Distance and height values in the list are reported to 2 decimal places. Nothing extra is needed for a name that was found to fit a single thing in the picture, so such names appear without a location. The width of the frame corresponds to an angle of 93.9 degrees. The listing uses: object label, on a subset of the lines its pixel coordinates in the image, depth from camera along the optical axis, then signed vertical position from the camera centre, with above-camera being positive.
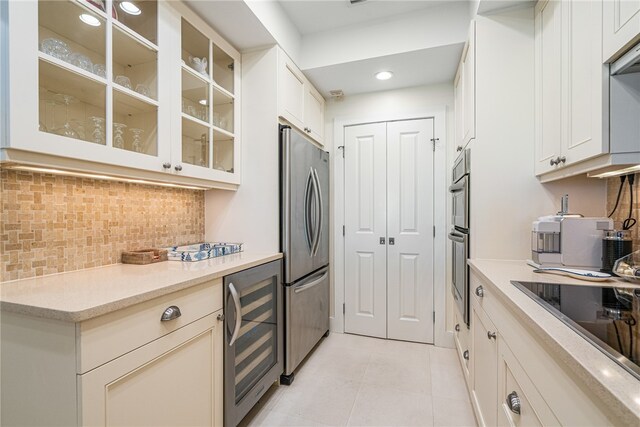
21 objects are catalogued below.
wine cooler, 1.48 -0.72
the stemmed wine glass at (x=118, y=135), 1.30 +0.34
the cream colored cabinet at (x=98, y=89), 1.00 +0.50
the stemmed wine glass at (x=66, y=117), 1.13 +0.37
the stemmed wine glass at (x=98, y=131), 1.24 +0.34
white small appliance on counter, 1.43 -0.13
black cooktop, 0.64 -0.29
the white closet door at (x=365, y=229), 2.80 -0.16
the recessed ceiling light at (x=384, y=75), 2.43 +1.13
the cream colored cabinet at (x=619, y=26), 0.96 +0.63
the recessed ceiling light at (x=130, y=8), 1.35 +0.95
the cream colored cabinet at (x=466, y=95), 1.84 +0.81
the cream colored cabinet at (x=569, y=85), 1.15 +0.57
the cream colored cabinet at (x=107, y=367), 0.88 -0.51
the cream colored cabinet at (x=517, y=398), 0.80 -0.58
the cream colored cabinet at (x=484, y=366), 1.28 -0.75
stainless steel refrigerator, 2.05 -0.23
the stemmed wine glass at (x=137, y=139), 1.41 +0.35
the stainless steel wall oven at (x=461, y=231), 1.87 -0.13
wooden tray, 1.58 -0.24
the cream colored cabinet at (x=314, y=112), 2.55 +0.90
